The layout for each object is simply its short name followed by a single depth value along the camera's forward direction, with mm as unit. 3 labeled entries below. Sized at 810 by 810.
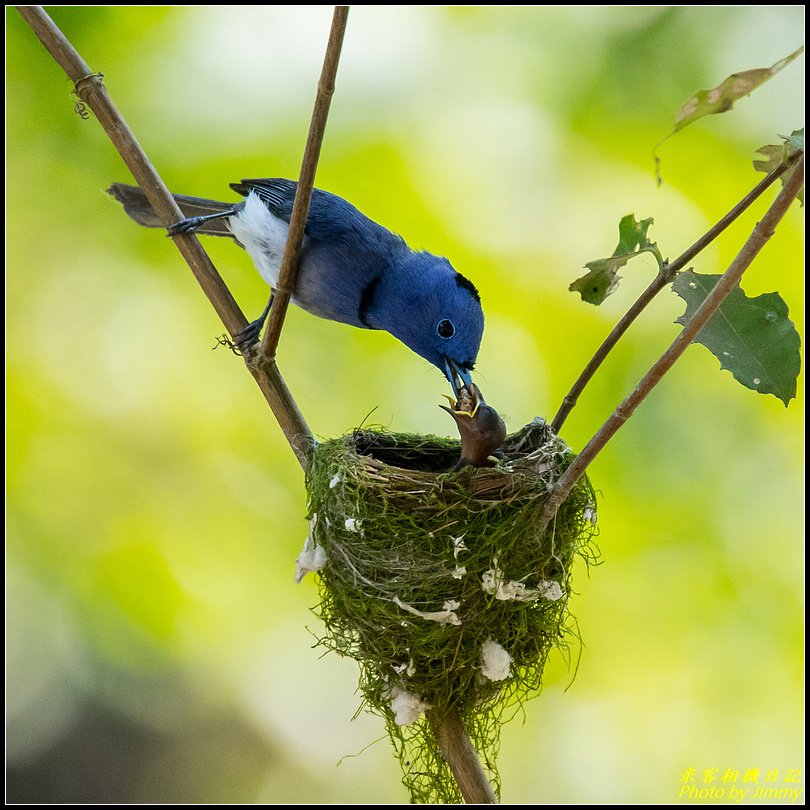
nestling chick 6441
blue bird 7691
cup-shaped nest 5605
